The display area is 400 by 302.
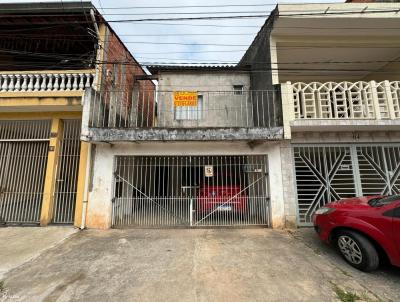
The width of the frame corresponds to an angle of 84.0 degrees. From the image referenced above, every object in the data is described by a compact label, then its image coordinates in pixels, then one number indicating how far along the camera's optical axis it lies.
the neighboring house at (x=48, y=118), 6.56
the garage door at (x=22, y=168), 6.82
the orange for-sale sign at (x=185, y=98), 7.56
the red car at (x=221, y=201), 6.80
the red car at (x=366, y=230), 3.61
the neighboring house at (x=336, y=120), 6.45
